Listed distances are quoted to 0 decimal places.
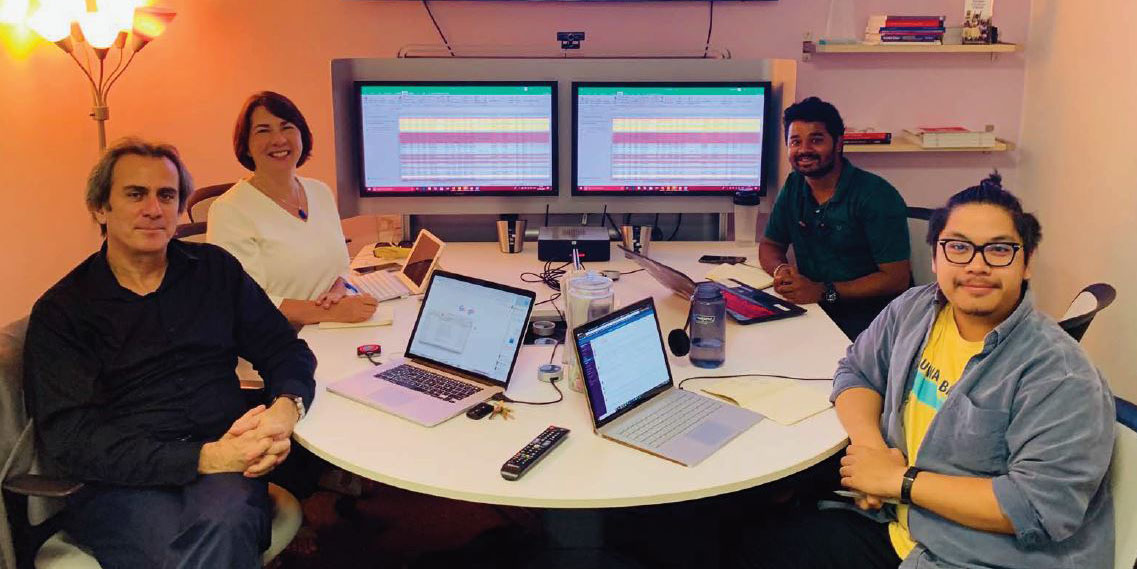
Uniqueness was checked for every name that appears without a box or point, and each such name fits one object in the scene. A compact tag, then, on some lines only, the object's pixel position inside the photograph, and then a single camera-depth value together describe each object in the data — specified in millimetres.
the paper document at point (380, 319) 2521
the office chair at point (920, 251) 3148
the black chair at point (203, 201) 3562
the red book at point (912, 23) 3546
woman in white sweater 2564
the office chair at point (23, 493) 1767
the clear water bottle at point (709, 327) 2217
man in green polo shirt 2900
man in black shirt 1819
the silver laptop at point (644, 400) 1825
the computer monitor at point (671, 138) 3381
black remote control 1677
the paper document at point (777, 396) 1957
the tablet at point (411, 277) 2816
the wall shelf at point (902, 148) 3602
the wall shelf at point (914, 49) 3539
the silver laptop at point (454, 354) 2021
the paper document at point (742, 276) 2936
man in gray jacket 1511
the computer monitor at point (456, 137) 3363
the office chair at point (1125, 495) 1495
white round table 1647
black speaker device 3252
